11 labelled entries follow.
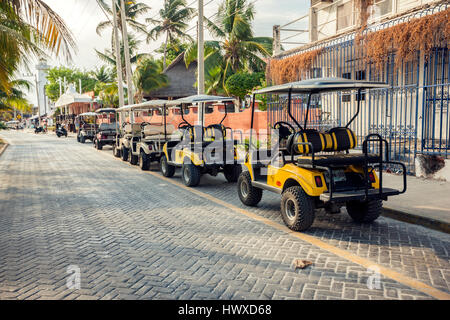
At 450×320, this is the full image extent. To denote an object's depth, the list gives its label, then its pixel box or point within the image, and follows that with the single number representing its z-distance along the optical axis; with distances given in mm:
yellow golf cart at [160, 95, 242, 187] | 9227
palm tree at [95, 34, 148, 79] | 38406
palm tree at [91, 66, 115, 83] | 55000
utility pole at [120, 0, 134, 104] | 21234
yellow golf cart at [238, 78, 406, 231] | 5391
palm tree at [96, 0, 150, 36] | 35312
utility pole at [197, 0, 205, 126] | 14211
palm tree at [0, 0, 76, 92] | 9141
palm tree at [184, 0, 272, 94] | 25681
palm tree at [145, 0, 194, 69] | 37781
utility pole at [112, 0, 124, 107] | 22453
